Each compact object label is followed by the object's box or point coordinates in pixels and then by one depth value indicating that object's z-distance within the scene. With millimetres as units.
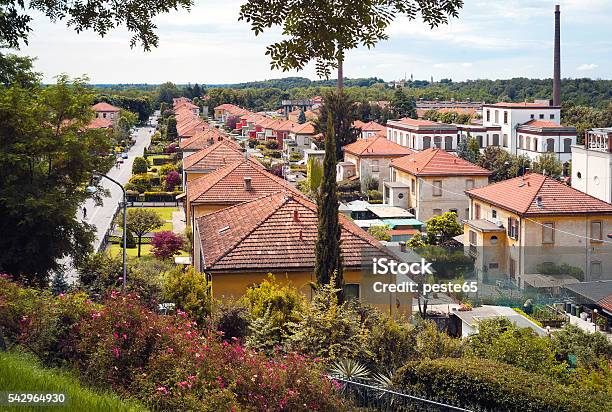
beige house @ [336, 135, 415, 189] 62844
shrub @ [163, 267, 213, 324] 18547
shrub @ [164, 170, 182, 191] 62500
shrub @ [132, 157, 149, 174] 71375
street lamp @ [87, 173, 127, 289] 22484
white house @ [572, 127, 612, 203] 47938
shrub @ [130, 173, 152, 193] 61500
